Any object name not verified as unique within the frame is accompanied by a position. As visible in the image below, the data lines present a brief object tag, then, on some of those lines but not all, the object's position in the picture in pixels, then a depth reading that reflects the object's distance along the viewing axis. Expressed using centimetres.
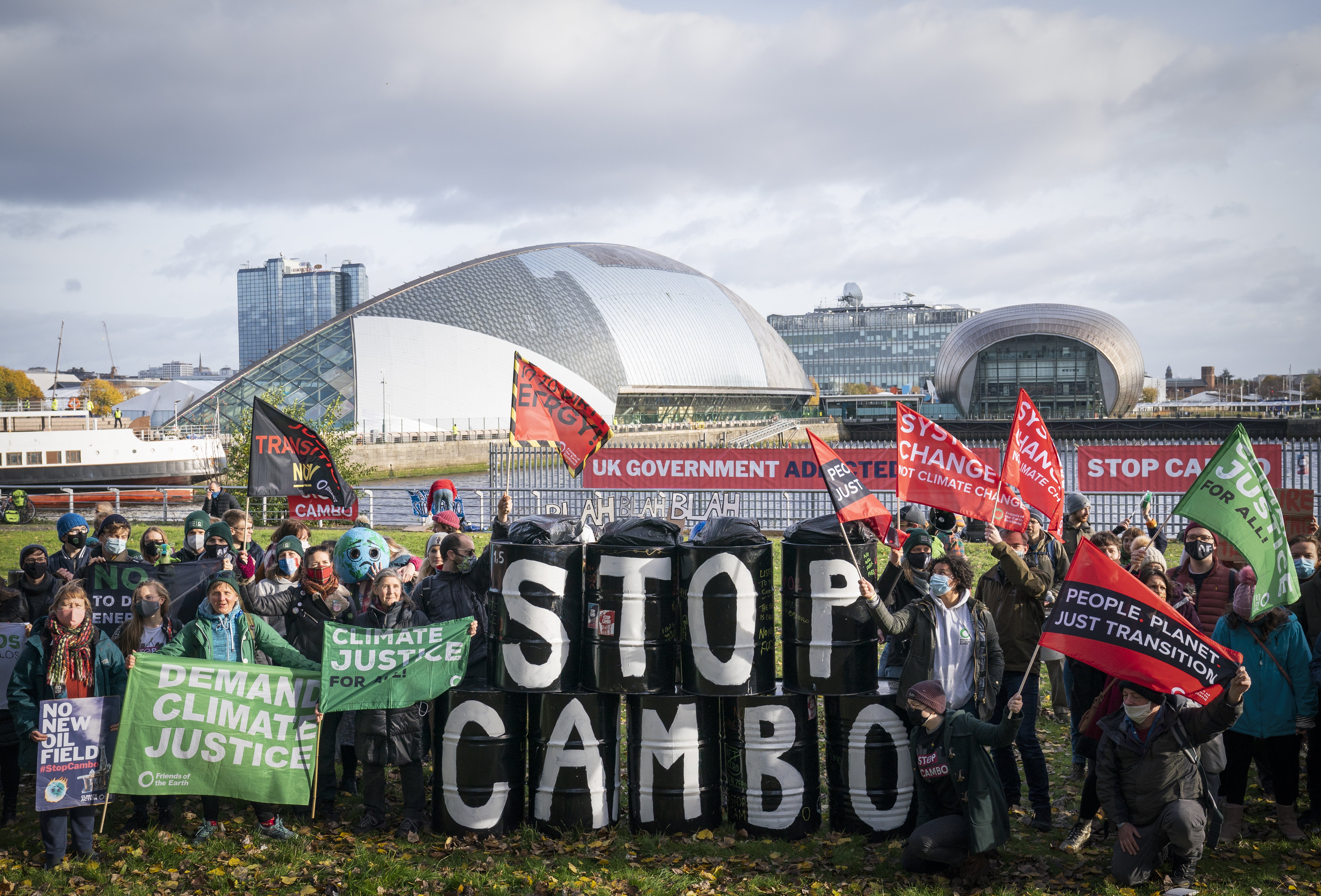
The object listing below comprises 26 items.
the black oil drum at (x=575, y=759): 600
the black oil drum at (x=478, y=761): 603
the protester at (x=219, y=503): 1305
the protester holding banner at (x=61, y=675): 570
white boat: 3738
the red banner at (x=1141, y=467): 1733
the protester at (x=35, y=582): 679
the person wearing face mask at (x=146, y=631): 625
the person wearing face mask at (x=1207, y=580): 713
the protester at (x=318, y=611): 646
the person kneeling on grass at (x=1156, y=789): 518
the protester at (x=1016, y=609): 652
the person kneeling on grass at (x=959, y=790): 538
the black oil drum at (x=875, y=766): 598
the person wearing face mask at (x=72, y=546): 830
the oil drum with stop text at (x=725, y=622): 588
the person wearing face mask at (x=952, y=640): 588
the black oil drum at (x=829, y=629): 598
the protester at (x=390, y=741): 607
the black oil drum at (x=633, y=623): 590
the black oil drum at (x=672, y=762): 596
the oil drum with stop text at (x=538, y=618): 594
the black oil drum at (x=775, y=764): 597
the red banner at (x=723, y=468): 1927
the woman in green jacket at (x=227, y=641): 604
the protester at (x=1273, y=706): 577
